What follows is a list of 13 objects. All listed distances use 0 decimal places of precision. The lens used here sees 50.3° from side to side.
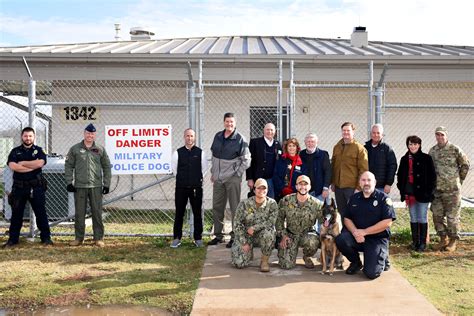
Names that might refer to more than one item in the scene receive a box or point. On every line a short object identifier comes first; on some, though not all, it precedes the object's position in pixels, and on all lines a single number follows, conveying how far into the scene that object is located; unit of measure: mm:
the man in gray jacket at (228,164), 6945
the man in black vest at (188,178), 7109
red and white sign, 7633
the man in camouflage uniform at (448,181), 7008
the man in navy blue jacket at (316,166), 6695
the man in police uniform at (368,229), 5848
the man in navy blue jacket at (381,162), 6855
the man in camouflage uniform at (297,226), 6133
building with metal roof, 10078
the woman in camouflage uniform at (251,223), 6102
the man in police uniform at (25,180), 7195
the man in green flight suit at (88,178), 7301
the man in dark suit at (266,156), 6895
